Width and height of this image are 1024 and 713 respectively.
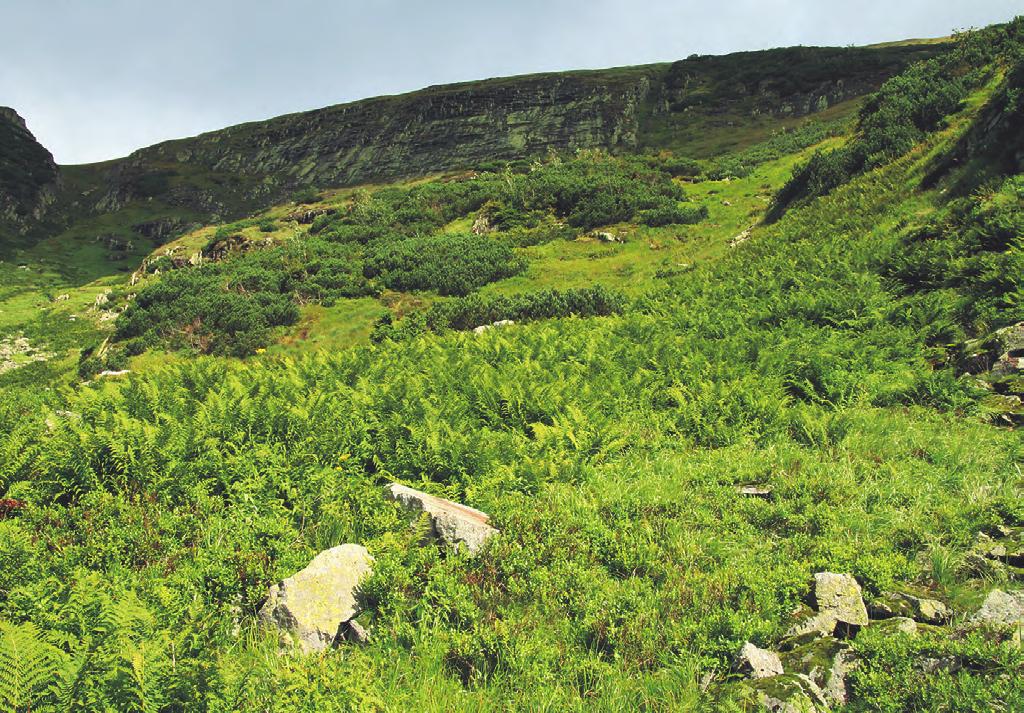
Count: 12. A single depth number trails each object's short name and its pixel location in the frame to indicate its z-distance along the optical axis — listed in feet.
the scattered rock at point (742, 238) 77.51
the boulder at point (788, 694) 10.92
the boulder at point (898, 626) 12.15
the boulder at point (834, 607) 13.08
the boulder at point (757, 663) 11.97
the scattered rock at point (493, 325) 56.95
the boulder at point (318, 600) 13.73
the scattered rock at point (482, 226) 126.36
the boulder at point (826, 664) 11.38
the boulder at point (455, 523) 16.88
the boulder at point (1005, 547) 14.02
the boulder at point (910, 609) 12.76
